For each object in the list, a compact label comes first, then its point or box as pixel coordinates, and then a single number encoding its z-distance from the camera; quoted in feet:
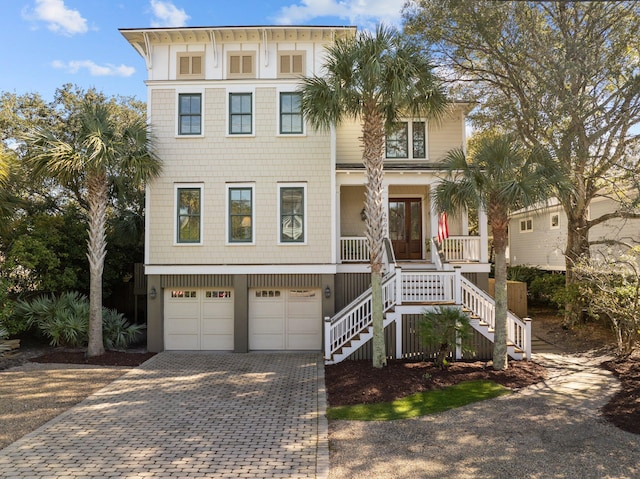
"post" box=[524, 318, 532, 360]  37.76
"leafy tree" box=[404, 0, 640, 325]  35.76
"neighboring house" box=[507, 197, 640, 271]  56.70
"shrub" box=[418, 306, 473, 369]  34.42
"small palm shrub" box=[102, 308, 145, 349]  44.55
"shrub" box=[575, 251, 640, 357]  35.60
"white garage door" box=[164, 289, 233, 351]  45.96
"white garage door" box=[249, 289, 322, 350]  45.65
